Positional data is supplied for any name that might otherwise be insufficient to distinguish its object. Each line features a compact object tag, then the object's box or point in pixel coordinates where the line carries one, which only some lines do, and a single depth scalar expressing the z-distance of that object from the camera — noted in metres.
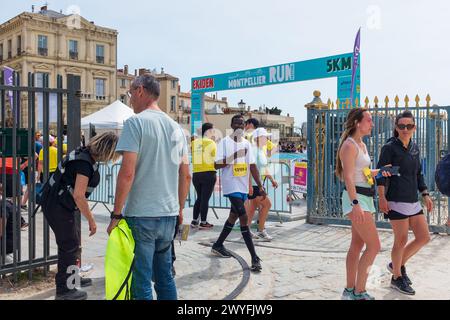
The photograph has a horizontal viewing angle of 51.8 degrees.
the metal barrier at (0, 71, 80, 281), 4.43
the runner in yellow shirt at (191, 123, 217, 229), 8.03
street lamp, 21.02
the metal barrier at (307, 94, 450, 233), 7.61
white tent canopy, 15.43
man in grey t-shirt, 3.15
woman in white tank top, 4.03
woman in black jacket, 4.57
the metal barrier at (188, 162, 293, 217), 9.33
